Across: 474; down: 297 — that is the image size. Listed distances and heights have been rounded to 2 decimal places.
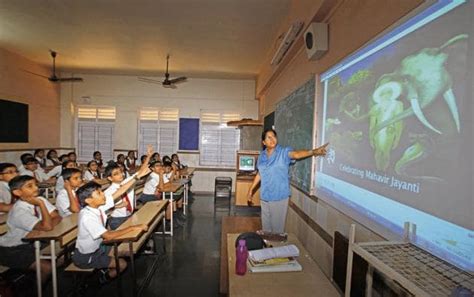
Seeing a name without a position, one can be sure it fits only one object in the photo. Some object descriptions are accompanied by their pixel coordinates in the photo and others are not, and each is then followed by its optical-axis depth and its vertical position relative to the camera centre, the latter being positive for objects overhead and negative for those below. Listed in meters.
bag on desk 1.90 -0.71
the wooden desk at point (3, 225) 2.49 -0.89
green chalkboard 2.77 +0.21
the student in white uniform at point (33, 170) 4.49 -0.62
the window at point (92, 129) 8.04 +0.21
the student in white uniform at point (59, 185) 3.98 -0.76
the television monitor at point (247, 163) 6.42 -0.53
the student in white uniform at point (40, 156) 6.57 -0.56
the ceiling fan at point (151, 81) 7.96 +1.69
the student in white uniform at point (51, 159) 6.82 -0.64
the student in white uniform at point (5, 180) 3.29 -0.60
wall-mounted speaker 2.47 +0.98
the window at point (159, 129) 8.10 +0.25
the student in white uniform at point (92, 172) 5.00 -0.74
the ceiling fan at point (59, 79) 6.59 +1.38
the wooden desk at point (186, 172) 6.46 -0.84
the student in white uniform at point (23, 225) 2.33 -0.81
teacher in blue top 2.74 -0.42
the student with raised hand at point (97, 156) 7.43 -0.58
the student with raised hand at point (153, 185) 4.50 -0.80
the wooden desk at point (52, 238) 2.16 -0.84
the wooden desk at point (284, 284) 1.41 -0.79
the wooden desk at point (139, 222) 2.21 -0.86
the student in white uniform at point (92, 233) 2.25 -0.81
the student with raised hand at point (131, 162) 6.95 -0.68
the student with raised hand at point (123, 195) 3.10 -0.72
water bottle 1.61 -0.72
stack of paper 1.65 -0.75
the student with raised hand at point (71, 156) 6.52 -0.53
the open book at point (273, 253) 1.70 -0.72
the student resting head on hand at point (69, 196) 3.07 -0.72
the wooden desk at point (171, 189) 4.34 -0.83
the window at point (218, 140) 8.14 +0.02
